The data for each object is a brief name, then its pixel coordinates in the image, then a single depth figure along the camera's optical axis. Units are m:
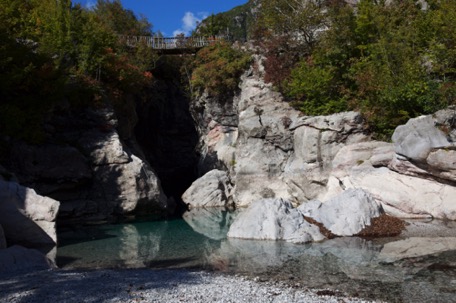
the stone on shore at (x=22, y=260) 13.63
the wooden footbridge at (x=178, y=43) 43.57
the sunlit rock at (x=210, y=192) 33.09
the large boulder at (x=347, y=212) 18.75
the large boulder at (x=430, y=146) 19.72
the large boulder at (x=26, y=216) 16.84
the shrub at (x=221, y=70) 37.81
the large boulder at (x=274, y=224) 18.05
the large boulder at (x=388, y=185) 20.75
